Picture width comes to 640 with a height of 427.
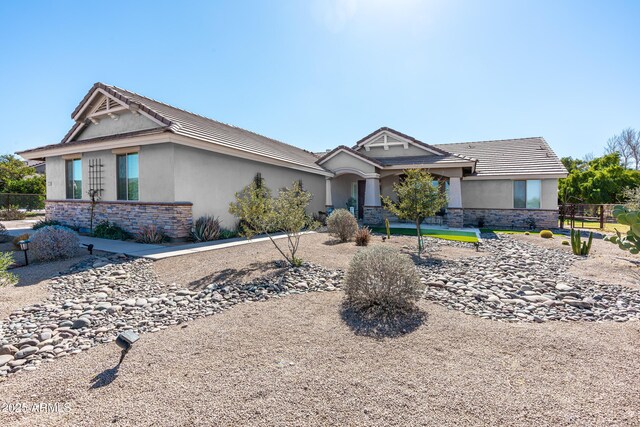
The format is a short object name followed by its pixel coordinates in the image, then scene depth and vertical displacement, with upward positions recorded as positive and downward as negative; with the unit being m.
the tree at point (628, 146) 39.69 +8.23
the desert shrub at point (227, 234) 12.08 -0.86
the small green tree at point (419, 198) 9.39 +0.38
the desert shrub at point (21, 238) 9.06 -0.68
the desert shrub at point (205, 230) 11.13 -0.61
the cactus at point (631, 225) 5.64 -0.37
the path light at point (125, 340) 3.22 -1.36
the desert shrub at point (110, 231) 11.35 -0.63
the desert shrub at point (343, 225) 11.24 -0.52
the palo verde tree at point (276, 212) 7.34 +0.01
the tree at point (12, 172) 26.43 +4.29
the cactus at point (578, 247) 9.39 -1.25
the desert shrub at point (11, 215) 17.77 +0.12
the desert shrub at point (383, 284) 4.65 -1.16
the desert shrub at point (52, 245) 7.80 -0.76
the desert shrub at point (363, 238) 10.38 -0.94
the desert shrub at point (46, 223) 12.86 -0.31
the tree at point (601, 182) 24.36 +2.18
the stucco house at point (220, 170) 11.14 +2.13
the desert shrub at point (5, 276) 5.77 -1.18
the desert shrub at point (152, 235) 10.55 -0.74
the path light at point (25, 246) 7.40 -0.75
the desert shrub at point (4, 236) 10.40 -0.68
